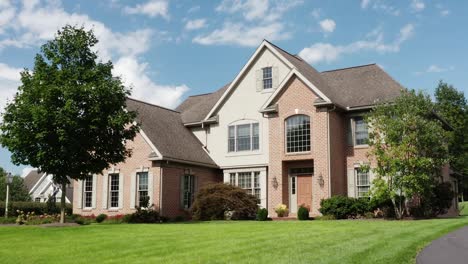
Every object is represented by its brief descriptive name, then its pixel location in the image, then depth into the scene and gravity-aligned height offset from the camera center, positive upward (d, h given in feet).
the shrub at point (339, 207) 83.66 -1.28
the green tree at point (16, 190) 191.65 +3.50
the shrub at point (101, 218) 98.78 -3.63
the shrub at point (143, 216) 90.94 -3.04
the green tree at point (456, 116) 189.67 +31.49
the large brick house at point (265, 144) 94.79 +10.82
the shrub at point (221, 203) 89.66 -0.67
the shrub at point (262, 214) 88.89 -2.66
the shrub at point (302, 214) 85.97 -2.47
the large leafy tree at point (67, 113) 73.97 +12.57
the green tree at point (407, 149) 77.20 +7.72
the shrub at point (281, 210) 93.76 -1.97
